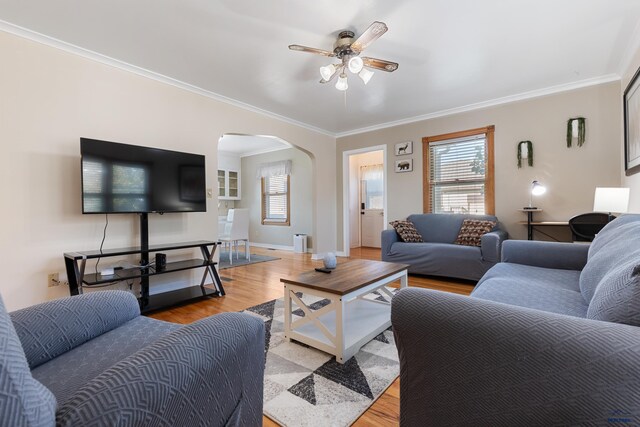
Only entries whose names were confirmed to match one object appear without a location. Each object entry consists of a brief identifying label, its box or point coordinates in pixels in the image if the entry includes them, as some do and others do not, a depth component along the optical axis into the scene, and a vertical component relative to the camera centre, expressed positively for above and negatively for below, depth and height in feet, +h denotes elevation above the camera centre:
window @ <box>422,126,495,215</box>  13.99 +2.01
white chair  17.70 -1.02
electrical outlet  8.27 -1.89
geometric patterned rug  4.36 -3.15
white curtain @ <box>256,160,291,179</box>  22.29 +3.66
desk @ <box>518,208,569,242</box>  11.65 -0.61
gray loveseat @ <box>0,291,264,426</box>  1.60 -1.32
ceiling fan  7.45 +4.50
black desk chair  9.96 -0.58
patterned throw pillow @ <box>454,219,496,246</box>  12.11 -0.93
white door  22.89 +0.53
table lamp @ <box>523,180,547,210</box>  12.00 +0.86
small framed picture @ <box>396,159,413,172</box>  16.20 +2.70
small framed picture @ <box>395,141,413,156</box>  16.16 +3.72
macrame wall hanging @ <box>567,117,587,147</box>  11.57 +3.31
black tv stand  7.95 -1.84
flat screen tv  8.33 +1.20
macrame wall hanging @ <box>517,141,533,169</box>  12.68 +2.66
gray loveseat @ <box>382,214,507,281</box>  11.10 -1.72
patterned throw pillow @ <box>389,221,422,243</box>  13.64 -1.04
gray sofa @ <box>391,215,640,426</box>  1.87 -1.19
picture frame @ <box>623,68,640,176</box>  8.30 +2.62
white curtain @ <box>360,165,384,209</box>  22.86 +2.16
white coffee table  5.85 -2.41
